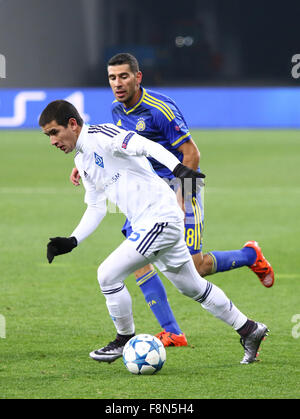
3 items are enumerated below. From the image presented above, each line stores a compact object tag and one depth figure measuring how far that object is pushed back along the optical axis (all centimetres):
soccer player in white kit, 1010
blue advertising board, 5384
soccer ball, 1013
